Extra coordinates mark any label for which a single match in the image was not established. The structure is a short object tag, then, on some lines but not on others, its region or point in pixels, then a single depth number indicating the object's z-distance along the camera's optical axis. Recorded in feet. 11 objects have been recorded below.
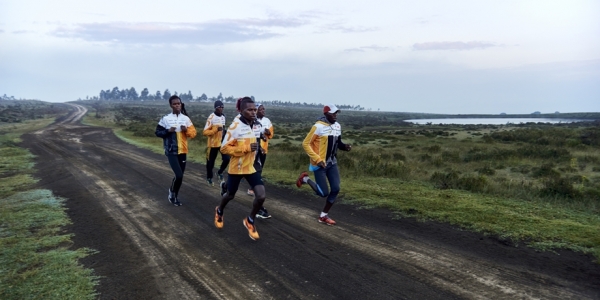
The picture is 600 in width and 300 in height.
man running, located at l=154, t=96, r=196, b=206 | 26.61
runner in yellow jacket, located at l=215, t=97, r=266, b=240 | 19.52
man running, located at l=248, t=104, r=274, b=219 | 27.76
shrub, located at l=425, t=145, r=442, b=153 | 76.38
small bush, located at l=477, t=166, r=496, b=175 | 49.90
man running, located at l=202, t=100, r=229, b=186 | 30.86
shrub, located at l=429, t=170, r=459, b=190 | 34.27
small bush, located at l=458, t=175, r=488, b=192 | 33.06
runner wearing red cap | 22.35
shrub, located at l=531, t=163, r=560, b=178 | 47.45
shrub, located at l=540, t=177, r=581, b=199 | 31.24
